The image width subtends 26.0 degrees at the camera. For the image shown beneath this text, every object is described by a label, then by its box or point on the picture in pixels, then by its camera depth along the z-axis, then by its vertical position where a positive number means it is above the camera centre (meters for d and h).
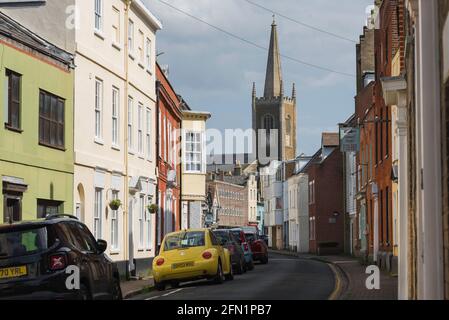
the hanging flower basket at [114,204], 29.62 +0.55
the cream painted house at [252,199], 152.25 +3.53
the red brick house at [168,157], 41.75 +3.02
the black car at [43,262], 13.82 -0.57
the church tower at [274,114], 186.00 +21.02
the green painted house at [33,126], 23.48 +2.54
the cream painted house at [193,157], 49.97 +3.30
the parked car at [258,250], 48.09 -1.43
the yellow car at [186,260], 25.09 -0.99
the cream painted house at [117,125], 29.47 +3.27
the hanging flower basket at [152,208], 33.88 +0.48
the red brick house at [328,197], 73.06 +1.80
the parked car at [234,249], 33.16 -0.96
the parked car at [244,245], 38.87 -0.97
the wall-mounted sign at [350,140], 38.94 +3.23
